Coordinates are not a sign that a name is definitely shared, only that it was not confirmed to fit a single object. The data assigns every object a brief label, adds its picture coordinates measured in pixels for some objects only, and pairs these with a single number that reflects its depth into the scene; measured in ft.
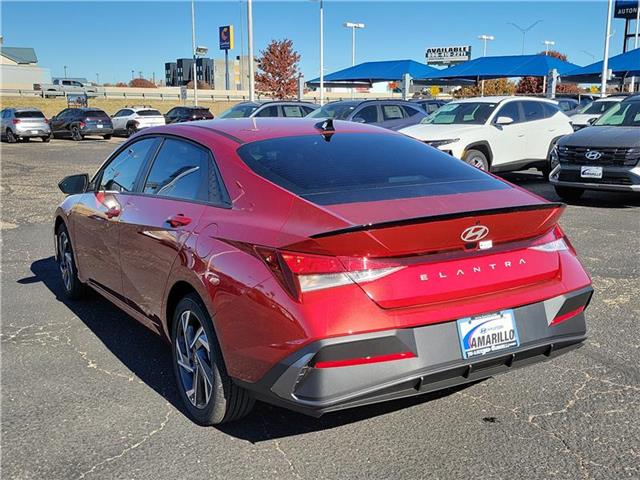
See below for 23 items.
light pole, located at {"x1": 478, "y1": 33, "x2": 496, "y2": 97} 235.73
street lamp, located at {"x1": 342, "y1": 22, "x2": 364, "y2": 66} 160.15
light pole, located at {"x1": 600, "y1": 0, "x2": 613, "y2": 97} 86.33
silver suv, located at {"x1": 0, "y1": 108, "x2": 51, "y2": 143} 98.12
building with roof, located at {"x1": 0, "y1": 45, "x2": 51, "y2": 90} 265.95
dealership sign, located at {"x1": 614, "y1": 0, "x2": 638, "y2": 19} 183.61
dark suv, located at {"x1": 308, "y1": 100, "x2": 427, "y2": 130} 49.98
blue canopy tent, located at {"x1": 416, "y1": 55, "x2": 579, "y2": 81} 87.51
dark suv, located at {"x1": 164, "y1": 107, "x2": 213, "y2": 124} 109.81
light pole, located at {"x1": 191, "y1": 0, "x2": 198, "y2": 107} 164.33
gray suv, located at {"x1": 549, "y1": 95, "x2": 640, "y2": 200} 31.14
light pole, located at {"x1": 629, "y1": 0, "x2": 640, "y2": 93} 108.50
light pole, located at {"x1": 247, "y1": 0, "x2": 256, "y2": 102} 89.40
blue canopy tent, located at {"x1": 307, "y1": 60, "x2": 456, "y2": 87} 96.43
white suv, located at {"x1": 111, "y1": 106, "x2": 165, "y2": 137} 111.04
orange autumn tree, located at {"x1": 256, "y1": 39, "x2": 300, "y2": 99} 191.11
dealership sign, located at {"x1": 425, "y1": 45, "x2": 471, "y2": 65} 226.79
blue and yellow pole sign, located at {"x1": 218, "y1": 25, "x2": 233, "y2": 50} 132.98
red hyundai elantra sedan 8.89
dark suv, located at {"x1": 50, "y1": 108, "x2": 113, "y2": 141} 101.40
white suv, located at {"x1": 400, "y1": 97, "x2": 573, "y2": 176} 39.11
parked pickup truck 206.20
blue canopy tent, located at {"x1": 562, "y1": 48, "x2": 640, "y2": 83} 85.61
